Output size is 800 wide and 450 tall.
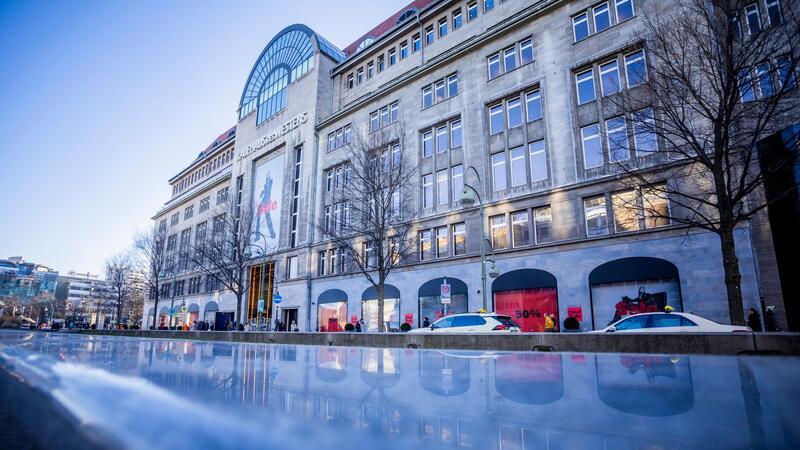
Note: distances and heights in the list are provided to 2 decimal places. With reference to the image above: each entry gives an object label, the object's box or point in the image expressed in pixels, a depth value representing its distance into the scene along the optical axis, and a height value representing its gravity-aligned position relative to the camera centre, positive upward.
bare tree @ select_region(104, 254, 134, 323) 58.26 +5.89
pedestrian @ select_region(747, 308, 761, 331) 17.66 -0.42
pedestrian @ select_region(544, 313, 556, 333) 22.23 -0.57
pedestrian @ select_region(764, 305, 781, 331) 17.55 -0.41
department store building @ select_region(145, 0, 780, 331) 22.83 +10.19
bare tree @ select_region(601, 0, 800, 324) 12.38 +6.80
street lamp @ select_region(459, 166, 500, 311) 20.59 +5.37
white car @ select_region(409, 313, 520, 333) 16.83 -0.41
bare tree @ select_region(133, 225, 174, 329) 54.72 +7.70
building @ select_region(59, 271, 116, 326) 105.50 +8.44
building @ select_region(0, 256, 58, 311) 107.29 +11.96
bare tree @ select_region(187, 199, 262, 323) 38.69 +6.79
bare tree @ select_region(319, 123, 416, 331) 25.48 +6.92
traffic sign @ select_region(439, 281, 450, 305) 20.31 +0.98
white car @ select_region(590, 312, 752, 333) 12.16 -0.37
